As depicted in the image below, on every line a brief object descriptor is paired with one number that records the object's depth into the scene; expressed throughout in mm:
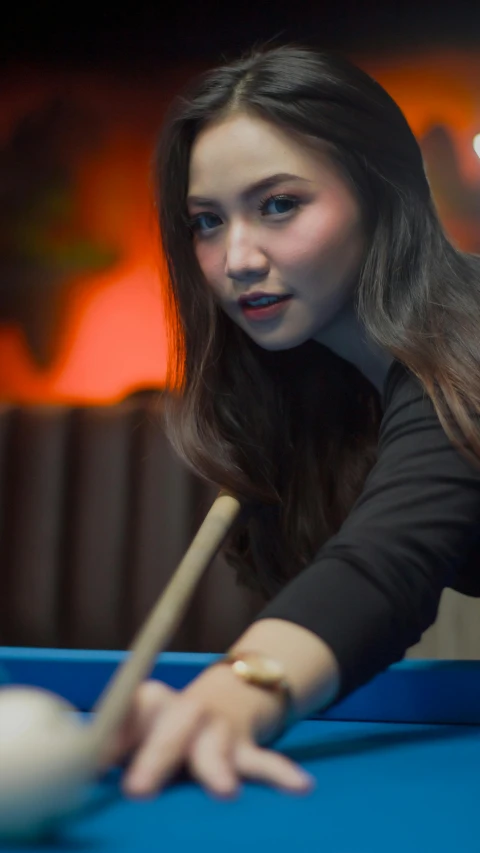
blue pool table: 1126
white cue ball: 1092
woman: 1361
